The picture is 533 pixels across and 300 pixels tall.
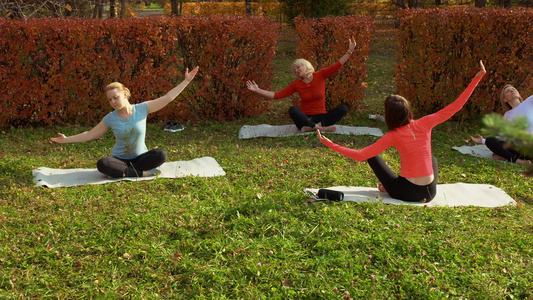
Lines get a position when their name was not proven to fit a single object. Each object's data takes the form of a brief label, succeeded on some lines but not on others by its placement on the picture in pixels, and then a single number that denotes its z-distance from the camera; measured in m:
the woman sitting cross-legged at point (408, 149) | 4.49
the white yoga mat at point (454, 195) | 4.88
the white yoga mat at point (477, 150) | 7.06
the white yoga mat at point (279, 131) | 7.98
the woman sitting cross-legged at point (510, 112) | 6.46
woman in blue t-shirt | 5.46
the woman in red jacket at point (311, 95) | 7.91
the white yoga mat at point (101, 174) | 5.46
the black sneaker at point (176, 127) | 8.10
